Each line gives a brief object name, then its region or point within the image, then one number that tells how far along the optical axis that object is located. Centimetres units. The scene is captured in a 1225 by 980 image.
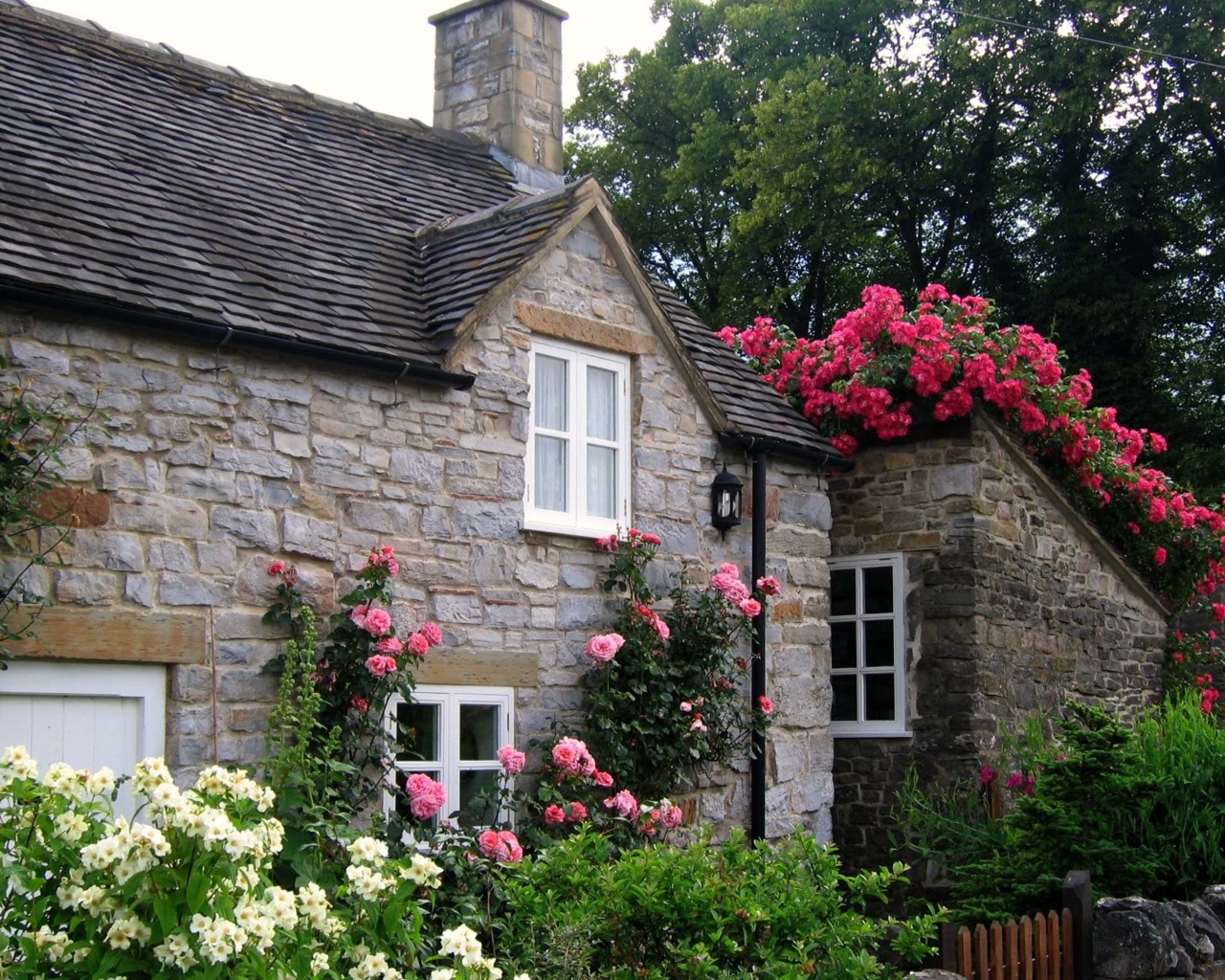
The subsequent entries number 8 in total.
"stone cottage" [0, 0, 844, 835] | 801
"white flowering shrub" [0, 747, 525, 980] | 393
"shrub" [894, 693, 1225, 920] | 852
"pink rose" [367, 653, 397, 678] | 837
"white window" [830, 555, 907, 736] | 1267
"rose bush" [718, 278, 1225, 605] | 1261
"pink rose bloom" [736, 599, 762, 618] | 1042
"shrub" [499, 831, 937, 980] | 563
